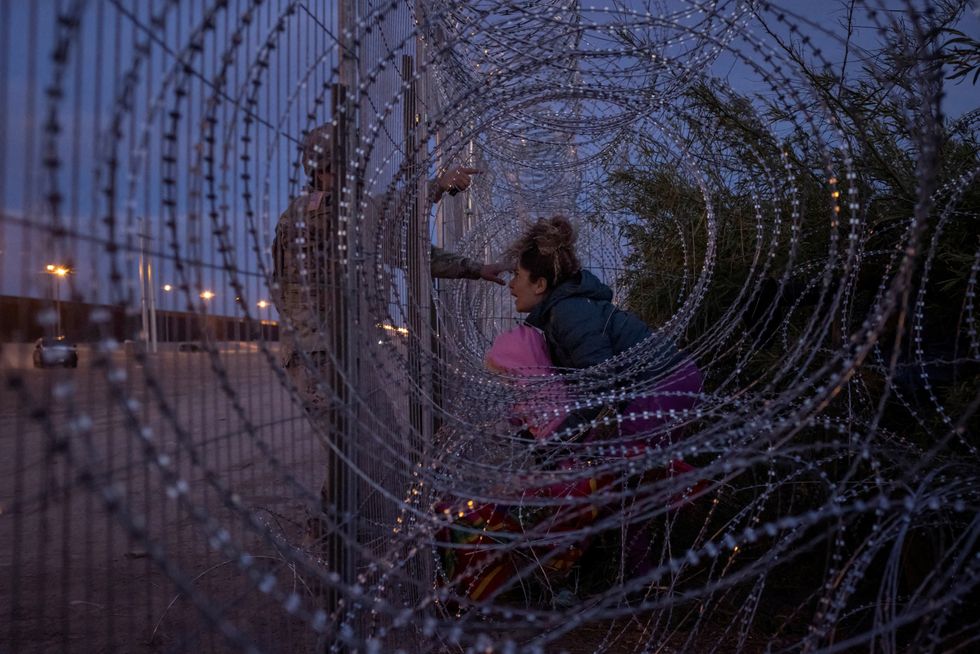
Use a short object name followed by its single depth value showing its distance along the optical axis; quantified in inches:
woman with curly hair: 129.3
